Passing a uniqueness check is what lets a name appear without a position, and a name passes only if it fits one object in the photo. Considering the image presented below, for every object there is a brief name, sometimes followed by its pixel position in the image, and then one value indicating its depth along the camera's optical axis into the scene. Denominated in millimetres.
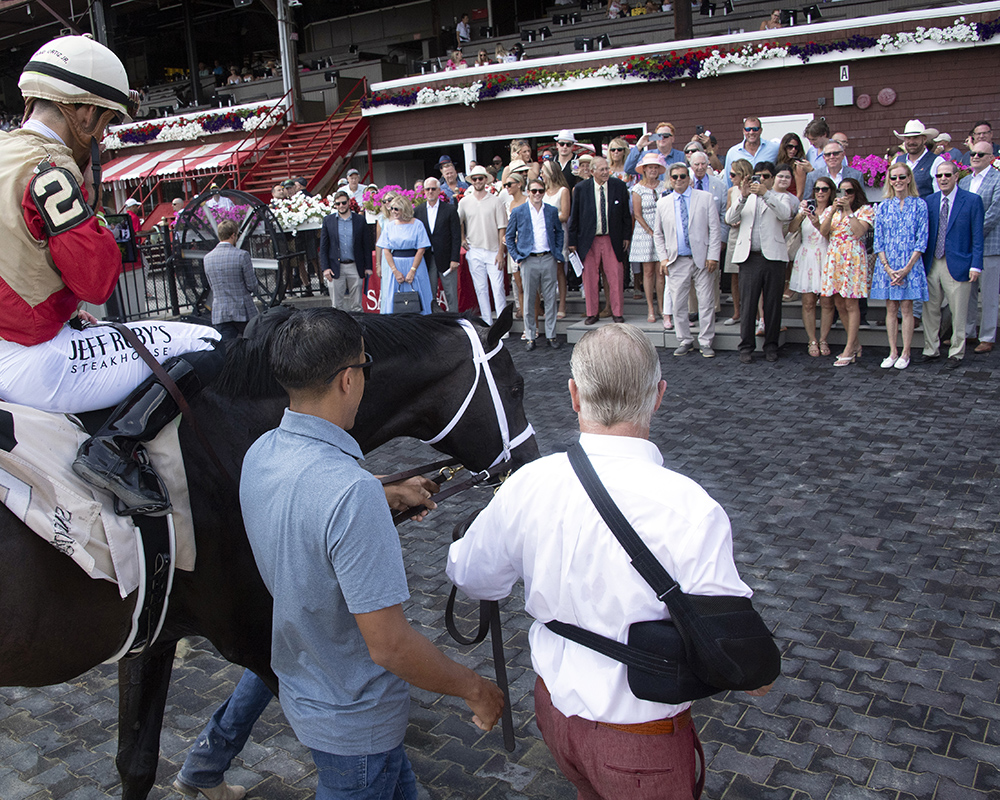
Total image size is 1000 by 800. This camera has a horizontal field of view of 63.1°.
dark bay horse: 2441
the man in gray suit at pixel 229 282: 10042
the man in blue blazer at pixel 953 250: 8820
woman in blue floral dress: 8891
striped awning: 26031
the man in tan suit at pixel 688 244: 10031
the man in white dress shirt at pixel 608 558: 1906
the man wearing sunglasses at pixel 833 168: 9863
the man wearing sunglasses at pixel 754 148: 11023
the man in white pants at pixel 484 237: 11945
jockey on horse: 2403
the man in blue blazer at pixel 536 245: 11312
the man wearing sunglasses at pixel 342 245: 12586
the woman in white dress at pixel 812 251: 9531
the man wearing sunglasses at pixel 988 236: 9122
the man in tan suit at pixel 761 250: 9516
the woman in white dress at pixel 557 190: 11531
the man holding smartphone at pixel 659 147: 11500
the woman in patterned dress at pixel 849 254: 9281
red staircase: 23906
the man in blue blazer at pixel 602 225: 10992
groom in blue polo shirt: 1991
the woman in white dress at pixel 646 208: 10875
